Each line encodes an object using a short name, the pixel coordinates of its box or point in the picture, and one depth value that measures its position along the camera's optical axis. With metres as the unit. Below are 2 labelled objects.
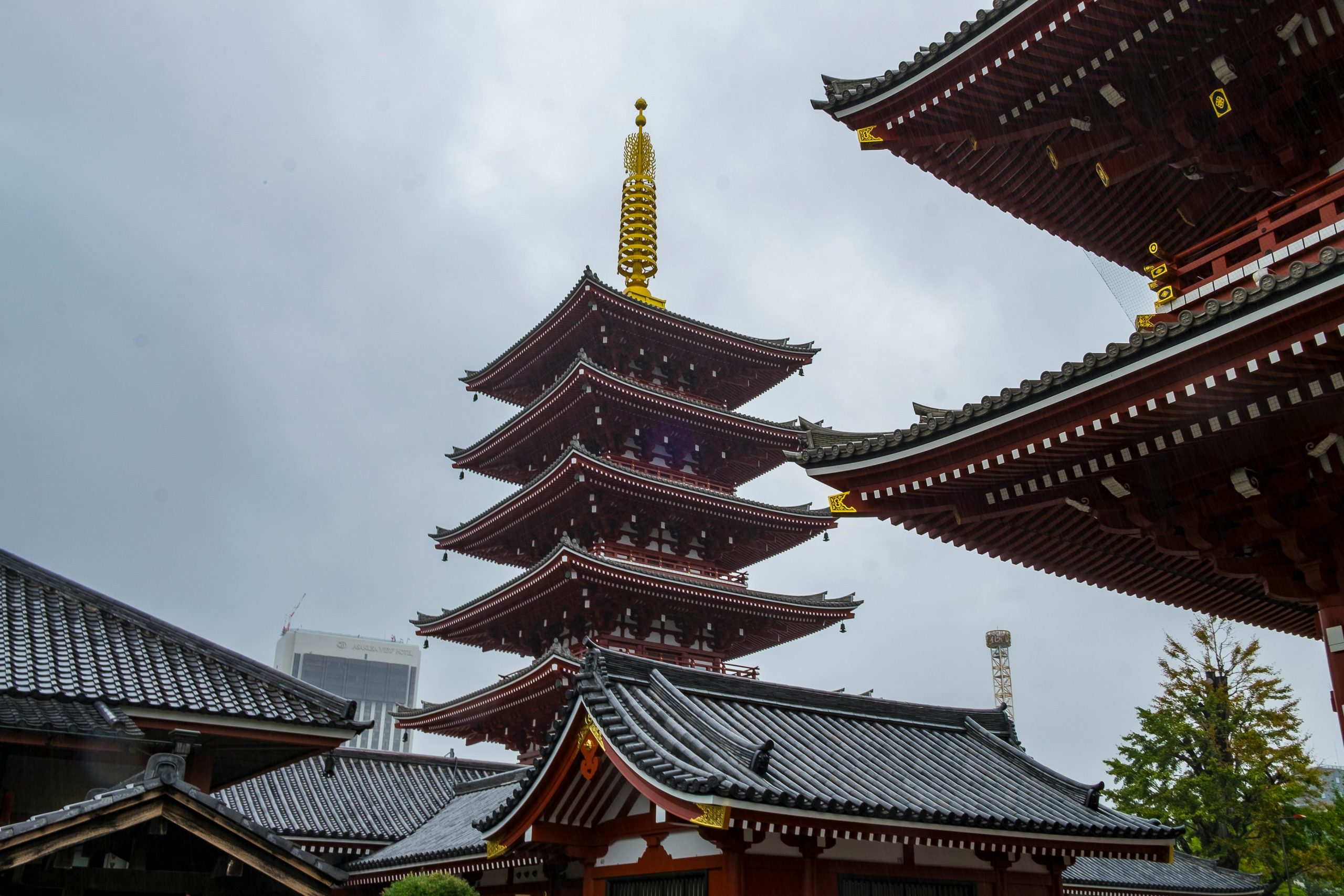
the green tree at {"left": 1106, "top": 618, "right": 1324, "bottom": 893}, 29.28
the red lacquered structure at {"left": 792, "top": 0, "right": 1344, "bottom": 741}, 7.77
